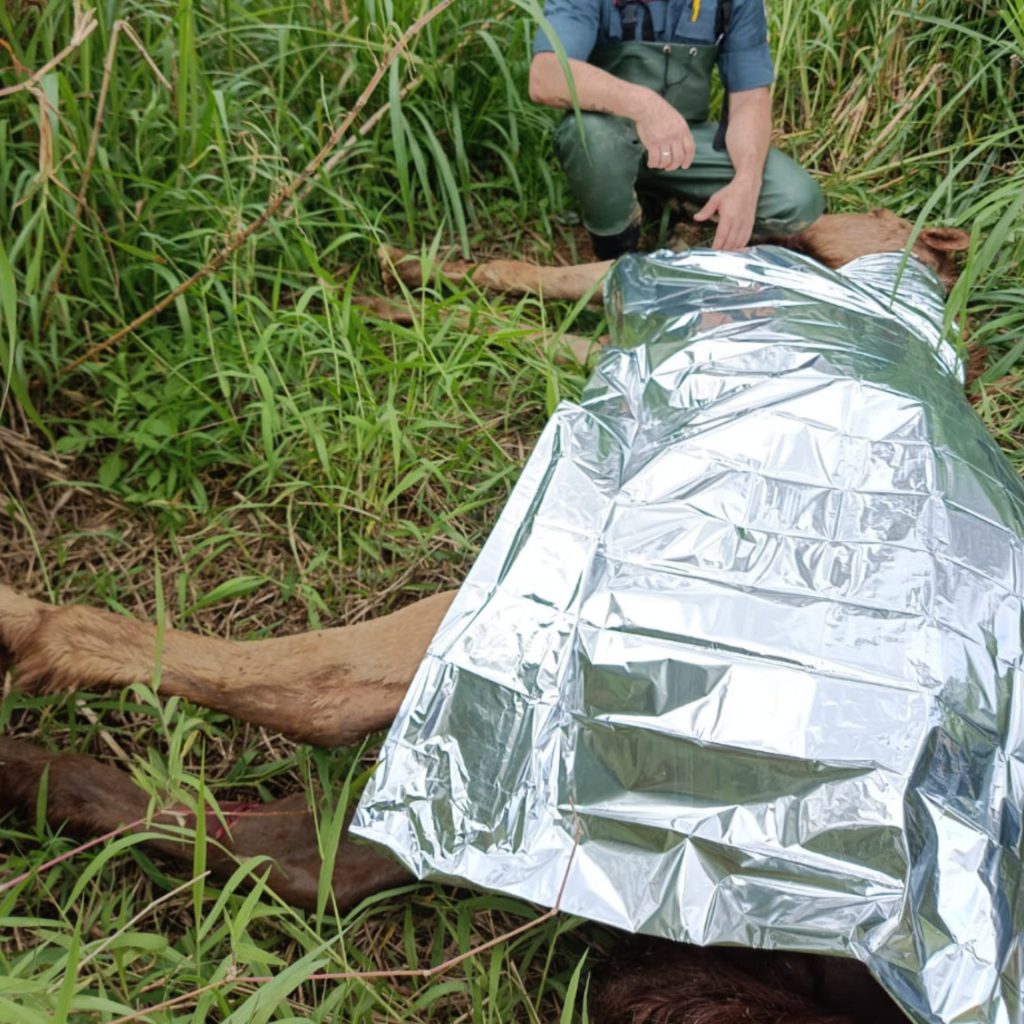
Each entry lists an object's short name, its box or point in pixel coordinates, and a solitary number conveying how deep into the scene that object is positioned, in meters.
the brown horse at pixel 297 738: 1.26
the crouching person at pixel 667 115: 2.35
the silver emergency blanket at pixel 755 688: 1.15
